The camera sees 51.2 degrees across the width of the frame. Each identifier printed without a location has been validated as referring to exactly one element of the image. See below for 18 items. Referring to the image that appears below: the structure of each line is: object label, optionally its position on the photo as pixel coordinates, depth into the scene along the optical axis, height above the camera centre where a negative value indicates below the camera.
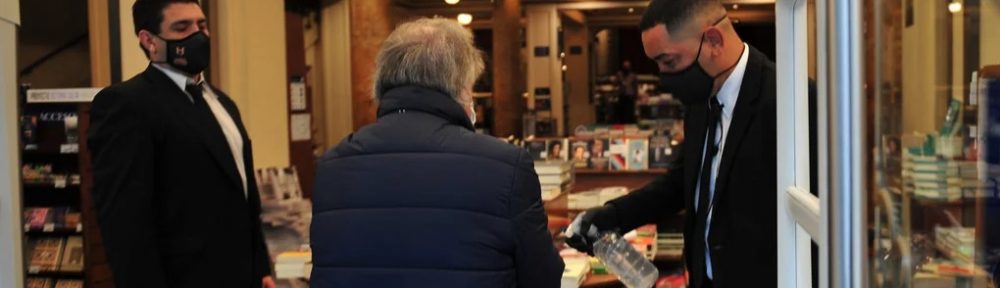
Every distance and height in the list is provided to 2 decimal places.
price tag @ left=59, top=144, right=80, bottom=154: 5.97 -0.12
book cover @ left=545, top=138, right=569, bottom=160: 6.59 -0.22
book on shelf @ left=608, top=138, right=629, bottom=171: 6.60 -0.26
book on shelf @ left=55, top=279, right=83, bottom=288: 6.14 -0.92
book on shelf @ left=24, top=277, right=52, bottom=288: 6.22 -0.93
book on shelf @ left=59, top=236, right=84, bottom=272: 6.10 -0.75
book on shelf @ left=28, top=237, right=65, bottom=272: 6.13 -0.75
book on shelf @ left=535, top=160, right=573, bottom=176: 4.64 -0.24
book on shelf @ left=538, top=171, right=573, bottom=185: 4.63 -0.29
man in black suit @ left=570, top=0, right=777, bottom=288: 2.48 -0.08
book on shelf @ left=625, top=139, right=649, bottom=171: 6.57 -0.28
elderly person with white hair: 2.05 -0.16
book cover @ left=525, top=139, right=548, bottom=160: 6.48 -0.21
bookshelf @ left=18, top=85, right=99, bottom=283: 6.00 -0.32
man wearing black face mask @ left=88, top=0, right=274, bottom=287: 2.83 -0.13
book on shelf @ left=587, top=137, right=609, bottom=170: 6.66 -0.26
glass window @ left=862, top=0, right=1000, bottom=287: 0.92 -0.04
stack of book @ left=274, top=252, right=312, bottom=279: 3.83 -0.53
